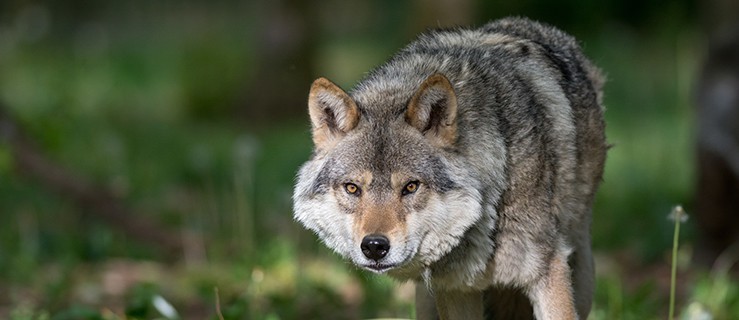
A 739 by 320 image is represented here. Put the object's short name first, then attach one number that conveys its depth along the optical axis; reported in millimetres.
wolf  9164
